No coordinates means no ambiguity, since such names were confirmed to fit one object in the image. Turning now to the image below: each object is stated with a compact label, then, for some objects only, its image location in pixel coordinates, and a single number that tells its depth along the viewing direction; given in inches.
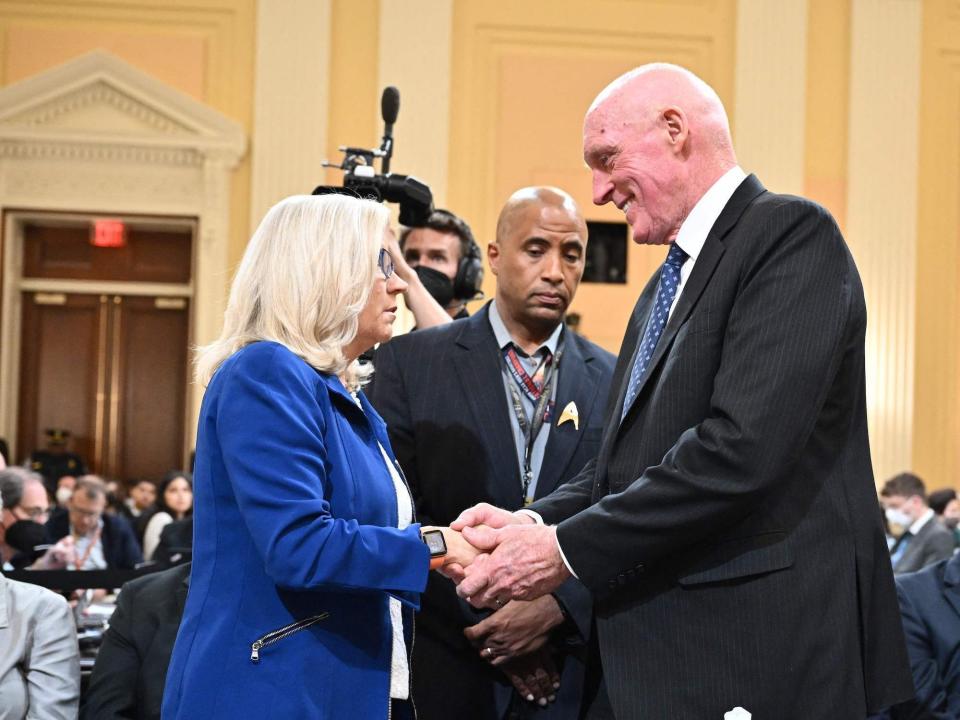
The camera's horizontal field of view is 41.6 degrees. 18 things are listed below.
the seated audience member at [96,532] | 296.0
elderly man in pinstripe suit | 83.1
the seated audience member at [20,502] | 233.3
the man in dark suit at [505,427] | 116.9
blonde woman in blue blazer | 83.1
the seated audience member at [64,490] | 378.0
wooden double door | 483.8
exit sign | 465.7
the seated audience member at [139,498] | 402.9
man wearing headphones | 174.7
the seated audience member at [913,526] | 313.3
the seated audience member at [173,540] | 226.7
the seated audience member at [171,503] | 329.1
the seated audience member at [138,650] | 140.1
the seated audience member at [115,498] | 378.8
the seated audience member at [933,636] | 163.2
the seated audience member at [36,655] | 131.5
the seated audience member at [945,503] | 381.7
